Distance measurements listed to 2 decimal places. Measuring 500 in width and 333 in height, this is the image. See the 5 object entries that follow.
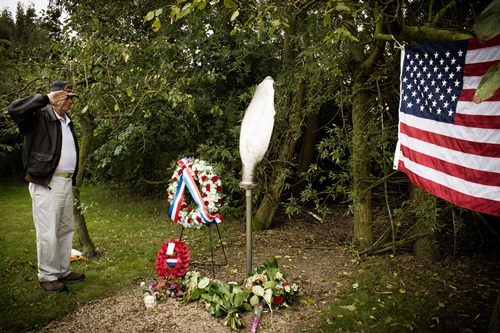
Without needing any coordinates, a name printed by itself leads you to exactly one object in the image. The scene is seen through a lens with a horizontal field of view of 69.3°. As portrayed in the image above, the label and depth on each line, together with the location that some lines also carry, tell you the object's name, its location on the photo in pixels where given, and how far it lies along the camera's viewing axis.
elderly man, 3.76
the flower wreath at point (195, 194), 4.26
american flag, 2.63
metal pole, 3.76
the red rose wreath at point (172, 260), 4.03
